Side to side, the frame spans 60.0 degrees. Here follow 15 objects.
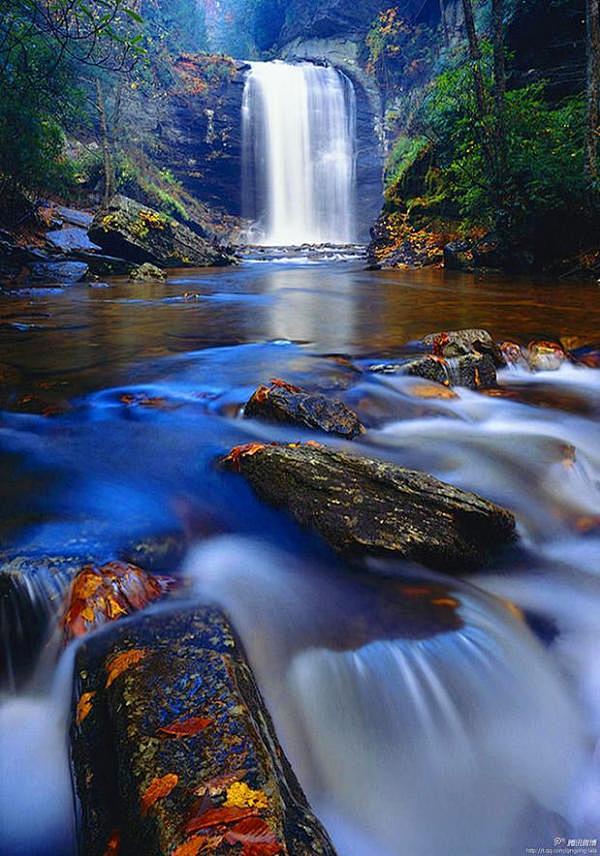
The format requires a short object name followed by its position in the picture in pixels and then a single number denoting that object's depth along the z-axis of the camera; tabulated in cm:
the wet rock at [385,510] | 211
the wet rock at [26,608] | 161
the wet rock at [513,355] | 482
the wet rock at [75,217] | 1573
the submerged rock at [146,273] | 1345
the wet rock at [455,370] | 425
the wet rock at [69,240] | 1361
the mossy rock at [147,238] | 1441
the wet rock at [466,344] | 455
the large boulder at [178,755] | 100
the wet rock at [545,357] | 477
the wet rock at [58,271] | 1165
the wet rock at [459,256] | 1312
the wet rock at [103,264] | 1376
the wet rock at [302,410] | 331
